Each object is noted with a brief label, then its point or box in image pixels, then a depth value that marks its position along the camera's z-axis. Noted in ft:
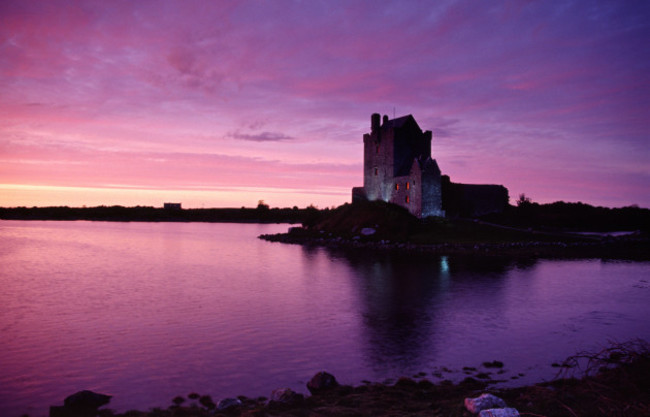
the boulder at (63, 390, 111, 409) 38.34
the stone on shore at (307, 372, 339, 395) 41.60
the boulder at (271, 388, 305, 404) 37.76
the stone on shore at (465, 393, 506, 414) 30.14
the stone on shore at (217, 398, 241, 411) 37.01
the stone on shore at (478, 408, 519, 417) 26.89
